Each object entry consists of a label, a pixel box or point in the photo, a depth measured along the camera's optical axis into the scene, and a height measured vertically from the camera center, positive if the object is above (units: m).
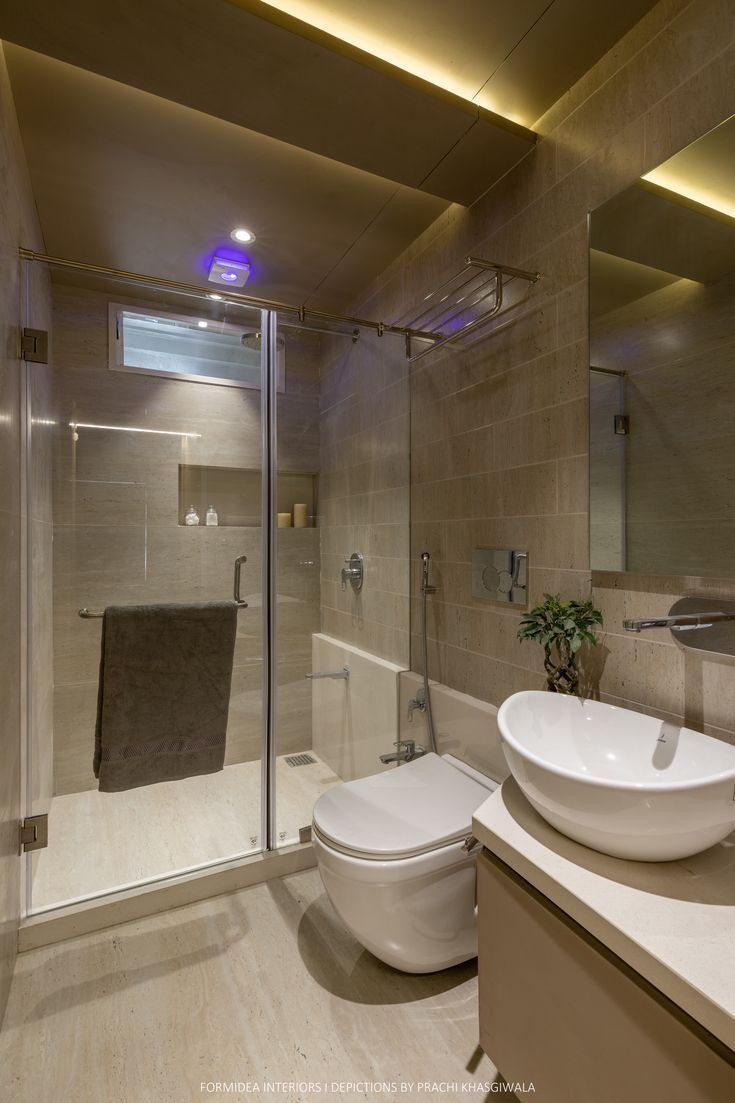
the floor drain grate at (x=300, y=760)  2.18 -0.90
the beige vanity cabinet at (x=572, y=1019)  0.72 -0.74
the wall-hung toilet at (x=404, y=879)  1.39 -0.89
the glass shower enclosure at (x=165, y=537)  1.87 +0.03
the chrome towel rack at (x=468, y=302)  1.70 +0.87
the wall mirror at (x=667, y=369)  1.16 +0.42
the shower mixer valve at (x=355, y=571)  2.32 -0.12
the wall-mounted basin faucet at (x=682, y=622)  1.13 -0.17
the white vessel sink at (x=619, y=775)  0.83 -0.44
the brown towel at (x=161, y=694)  1.85 -0.54
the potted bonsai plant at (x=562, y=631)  1.39 -0.23
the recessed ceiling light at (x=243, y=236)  2.17 +1.28
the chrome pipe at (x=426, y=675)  2.13 -0.53
